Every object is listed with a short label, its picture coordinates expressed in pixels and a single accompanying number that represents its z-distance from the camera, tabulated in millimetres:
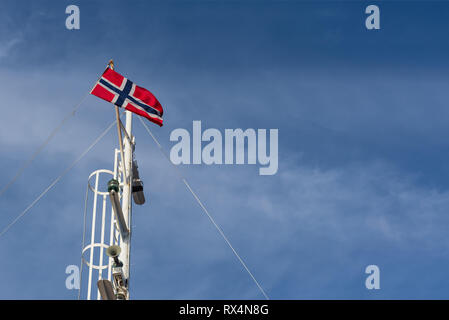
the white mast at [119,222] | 27625
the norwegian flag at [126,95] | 32281
